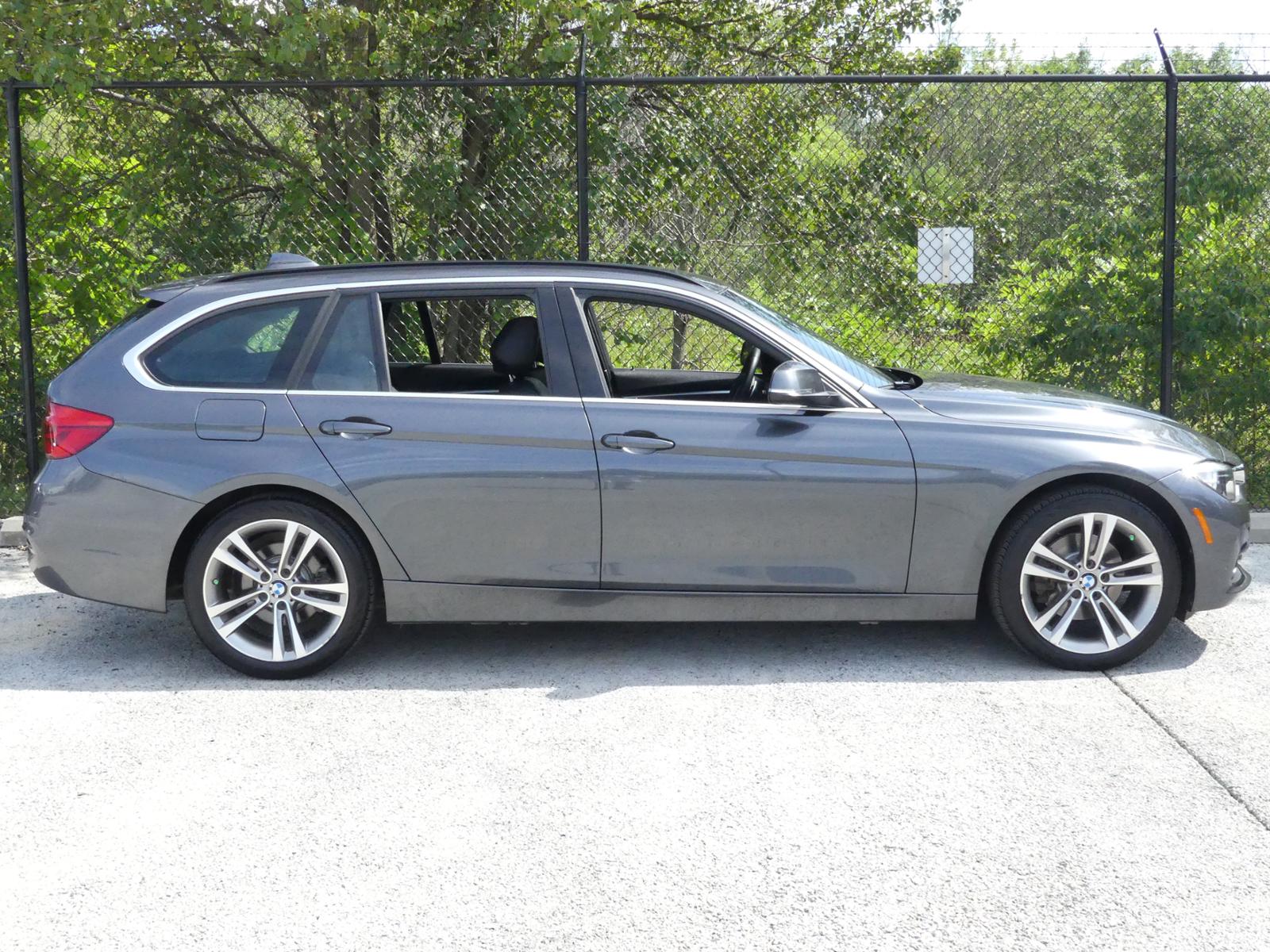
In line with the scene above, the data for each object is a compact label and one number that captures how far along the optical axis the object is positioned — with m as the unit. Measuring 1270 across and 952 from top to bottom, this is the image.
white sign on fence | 8.88
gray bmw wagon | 5.42
